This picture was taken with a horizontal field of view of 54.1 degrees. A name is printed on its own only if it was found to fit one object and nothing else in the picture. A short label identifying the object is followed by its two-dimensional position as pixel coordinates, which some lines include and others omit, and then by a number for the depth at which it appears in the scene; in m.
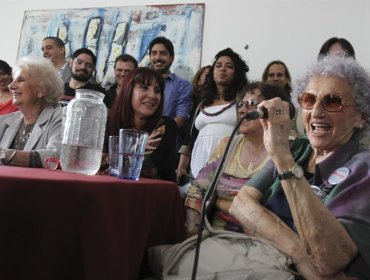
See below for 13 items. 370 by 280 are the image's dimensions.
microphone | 0.87
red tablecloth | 0.61
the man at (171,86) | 2.57
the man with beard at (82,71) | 2.78
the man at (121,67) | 2.81
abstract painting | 3.29
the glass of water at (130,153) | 0.93
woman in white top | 2.17
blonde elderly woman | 1.42
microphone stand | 0.73
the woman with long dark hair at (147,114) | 1.48
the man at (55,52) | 3.22
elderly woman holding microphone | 0.82
